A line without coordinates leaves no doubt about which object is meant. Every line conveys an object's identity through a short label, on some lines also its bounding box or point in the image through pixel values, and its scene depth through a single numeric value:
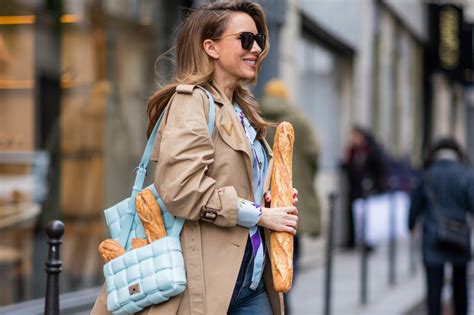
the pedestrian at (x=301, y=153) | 12.11
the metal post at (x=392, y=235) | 16.77
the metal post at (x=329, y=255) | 11.64
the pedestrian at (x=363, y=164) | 22.93
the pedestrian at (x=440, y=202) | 11.69
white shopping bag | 18.41
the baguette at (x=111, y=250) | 5.06
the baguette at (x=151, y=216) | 4.96
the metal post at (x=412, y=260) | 18.68
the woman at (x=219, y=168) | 4.82
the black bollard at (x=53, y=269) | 6.71
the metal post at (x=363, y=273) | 14.16
